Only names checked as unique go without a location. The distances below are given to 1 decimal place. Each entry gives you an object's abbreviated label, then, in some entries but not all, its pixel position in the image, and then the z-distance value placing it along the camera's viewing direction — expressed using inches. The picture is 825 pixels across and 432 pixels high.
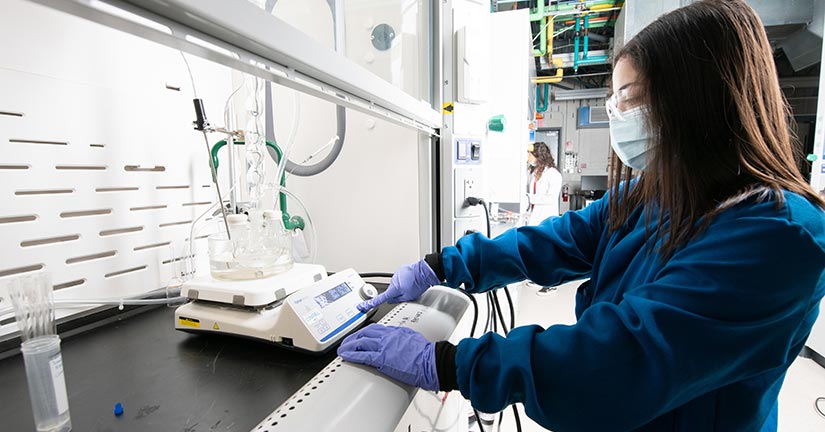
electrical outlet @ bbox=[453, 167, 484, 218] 57.9
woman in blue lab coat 20.0
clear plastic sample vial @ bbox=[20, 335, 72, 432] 19.4
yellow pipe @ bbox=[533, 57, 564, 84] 192.2
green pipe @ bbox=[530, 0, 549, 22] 139.2
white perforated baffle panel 30.9
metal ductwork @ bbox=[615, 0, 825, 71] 104.8
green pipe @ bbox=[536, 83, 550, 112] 220.4
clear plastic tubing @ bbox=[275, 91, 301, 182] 43.8
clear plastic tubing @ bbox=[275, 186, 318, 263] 49.4
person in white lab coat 161.3
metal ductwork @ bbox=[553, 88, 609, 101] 238.8
